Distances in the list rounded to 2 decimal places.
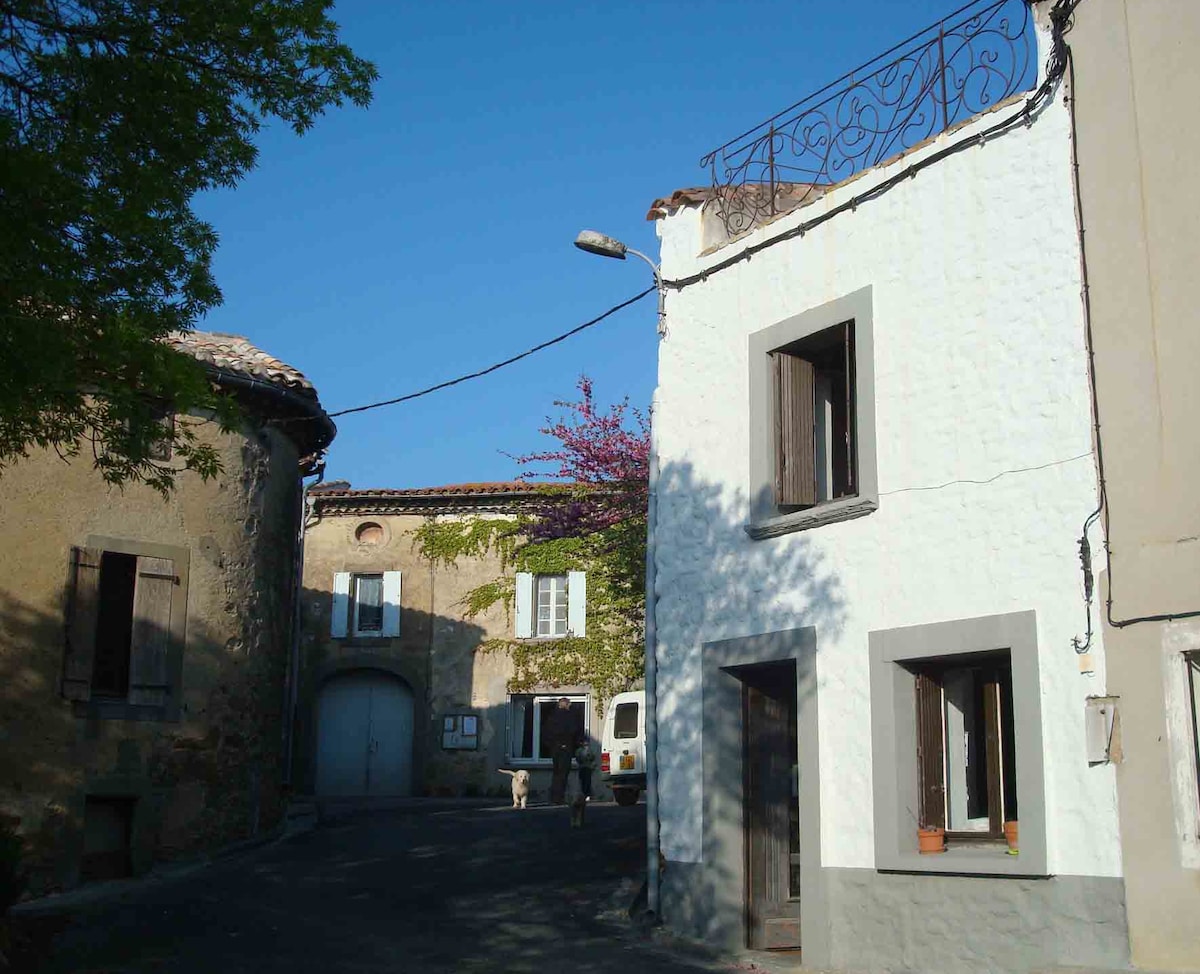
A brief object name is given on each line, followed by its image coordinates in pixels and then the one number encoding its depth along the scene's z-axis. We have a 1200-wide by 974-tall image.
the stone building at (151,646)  15.02
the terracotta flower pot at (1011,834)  9.11
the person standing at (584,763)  18.22
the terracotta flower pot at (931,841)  9.59
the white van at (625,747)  23.98
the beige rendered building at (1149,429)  7.93
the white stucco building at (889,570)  8.84
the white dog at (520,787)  23.77
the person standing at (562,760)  22.17
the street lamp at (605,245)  12.99
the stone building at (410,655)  29.25
